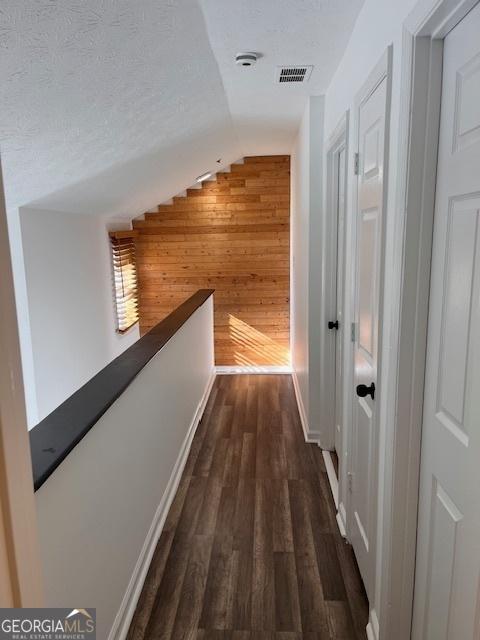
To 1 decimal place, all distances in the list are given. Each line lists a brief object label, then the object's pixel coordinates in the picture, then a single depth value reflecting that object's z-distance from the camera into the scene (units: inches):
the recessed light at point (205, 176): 199.4
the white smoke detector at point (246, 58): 89.7
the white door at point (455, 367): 41.8
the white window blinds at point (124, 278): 189.2
